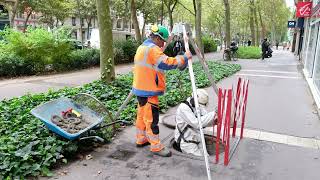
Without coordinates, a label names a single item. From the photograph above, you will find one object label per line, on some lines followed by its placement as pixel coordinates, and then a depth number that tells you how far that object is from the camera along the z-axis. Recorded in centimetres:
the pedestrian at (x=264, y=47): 2400
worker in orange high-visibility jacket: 455
